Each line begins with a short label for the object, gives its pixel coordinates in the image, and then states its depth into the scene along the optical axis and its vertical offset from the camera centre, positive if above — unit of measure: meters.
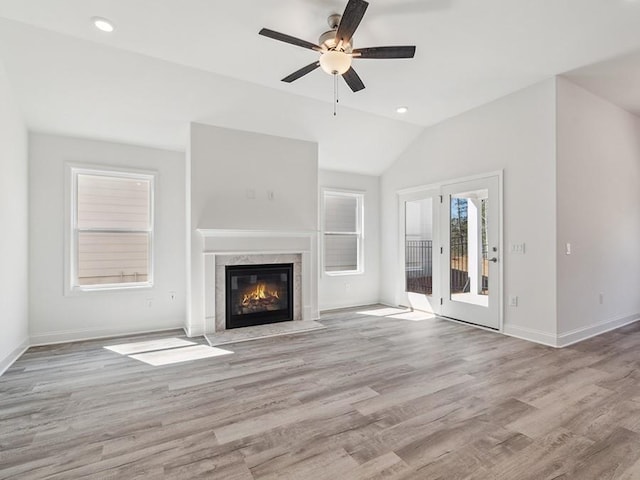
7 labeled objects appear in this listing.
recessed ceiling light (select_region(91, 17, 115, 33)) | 2.79 +1.92
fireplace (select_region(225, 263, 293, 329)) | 4.66 -0.78
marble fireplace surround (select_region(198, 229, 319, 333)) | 4.46 -0.24
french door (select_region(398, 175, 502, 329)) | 4.48 -0.15
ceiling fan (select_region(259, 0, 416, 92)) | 2.43 +1.55
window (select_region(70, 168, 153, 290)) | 4.36 +0.19
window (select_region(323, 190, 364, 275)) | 6.11 +0.19
